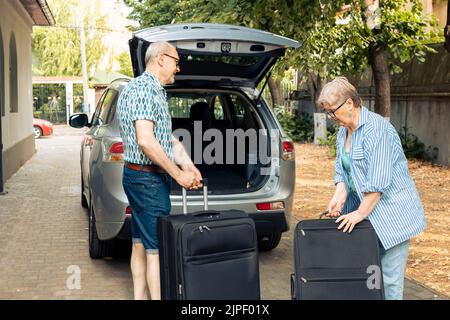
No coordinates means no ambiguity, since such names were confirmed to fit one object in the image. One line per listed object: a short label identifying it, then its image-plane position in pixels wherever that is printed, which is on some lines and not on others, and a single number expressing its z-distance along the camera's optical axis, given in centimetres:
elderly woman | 369
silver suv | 576
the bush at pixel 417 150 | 1485
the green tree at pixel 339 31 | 889
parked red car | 2730
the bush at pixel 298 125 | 2406
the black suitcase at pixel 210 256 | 386
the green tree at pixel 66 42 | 4684
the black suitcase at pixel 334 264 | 369
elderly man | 422
